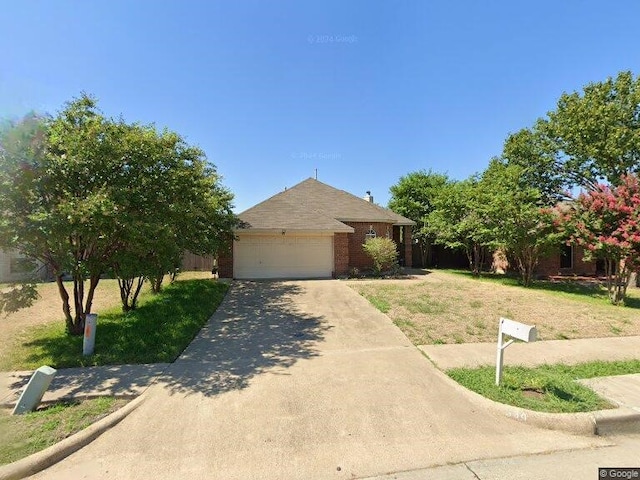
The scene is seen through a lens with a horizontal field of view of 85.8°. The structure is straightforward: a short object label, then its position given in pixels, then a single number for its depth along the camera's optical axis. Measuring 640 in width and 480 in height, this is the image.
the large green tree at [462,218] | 17.35
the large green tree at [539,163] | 19.64
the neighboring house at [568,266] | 21.30
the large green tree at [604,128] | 17.14
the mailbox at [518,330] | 4.46
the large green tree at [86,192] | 5.77
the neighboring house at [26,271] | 6.55
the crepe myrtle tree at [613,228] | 11.54
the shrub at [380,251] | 16.14
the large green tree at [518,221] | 14.93
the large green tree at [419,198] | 25.42
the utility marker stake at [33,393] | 4.30
